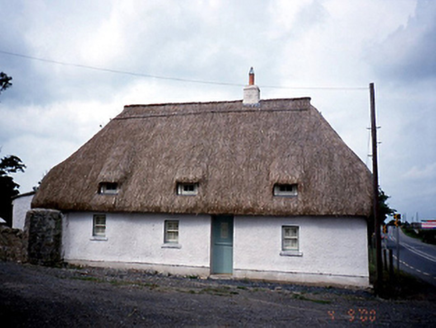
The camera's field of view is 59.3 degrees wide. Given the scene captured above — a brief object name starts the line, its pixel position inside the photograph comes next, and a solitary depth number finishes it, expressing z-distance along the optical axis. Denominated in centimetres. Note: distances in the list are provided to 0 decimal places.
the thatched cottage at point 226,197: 1380
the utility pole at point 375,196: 1238
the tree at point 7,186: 3284
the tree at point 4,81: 2484
